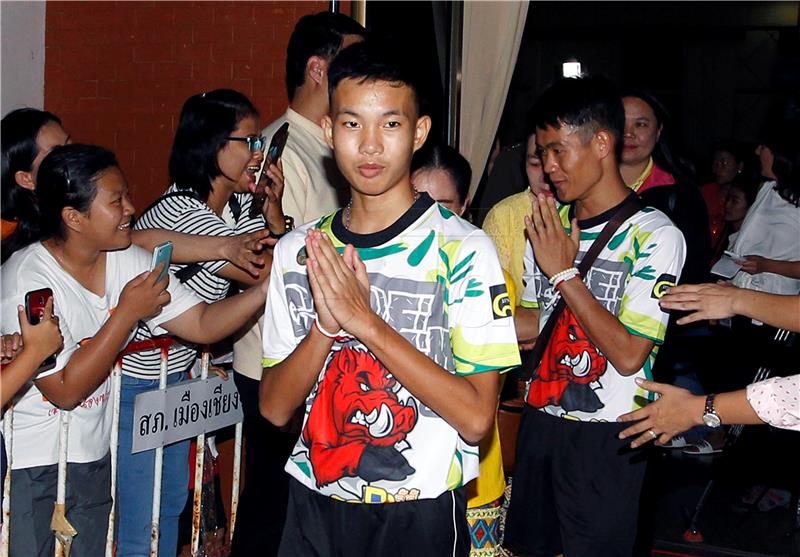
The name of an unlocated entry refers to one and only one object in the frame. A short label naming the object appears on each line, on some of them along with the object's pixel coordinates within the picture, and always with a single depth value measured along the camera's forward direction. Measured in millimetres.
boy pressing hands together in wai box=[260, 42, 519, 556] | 2088
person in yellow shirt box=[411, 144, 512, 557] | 3107
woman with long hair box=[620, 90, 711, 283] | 4145
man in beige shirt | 3416
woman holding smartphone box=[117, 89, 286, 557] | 3557
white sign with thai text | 3467
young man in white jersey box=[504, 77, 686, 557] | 2945
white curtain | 6332
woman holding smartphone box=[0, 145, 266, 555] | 2988
